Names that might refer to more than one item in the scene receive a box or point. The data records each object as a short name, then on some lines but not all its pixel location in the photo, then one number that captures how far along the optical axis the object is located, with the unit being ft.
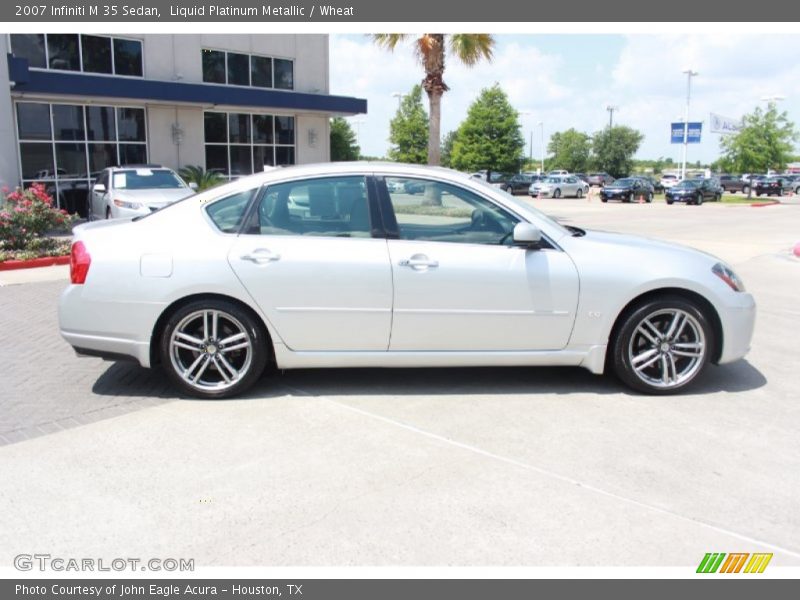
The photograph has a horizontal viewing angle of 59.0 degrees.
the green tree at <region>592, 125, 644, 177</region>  243.19
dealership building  64.44
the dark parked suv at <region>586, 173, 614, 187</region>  199.41
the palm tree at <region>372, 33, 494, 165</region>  74.23
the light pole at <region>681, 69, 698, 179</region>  165.58
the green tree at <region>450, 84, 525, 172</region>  179.52
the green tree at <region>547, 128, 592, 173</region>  268.21
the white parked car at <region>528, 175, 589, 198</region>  154.10
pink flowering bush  39.09
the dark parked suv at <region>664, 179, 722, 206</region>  129.90
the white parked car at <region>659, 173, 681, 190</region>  186.56
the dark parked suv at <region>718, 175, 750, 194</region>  180.24
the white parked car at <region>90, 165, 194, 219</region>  46.60
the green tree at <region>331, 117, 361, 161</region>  165.17
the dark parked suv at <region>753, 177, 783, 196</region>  167.32
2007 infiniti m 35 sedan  16.29
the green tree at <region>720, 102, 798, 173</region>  162.81
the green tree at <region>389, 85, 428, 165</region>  201.36
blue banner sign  171.22
